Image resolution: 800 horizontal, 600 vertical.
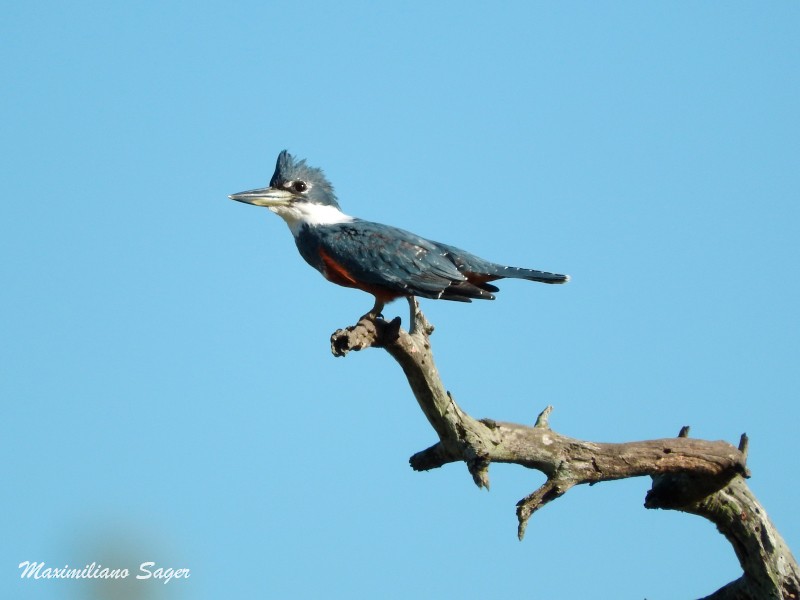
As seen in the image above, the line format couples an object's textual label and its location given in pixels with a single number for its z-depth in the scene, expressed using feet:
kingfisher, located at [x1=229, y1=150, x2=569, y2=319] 54.80
